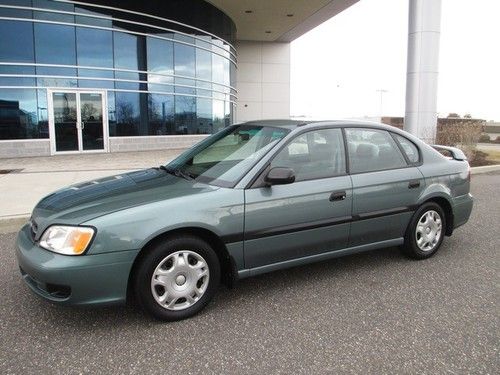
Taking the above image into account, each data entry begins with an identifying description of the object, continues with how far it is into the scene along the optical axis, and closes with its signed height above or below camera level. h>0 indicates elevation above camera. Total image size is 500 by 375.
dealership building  14.93 +2.61
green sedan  3.11 -0.61
